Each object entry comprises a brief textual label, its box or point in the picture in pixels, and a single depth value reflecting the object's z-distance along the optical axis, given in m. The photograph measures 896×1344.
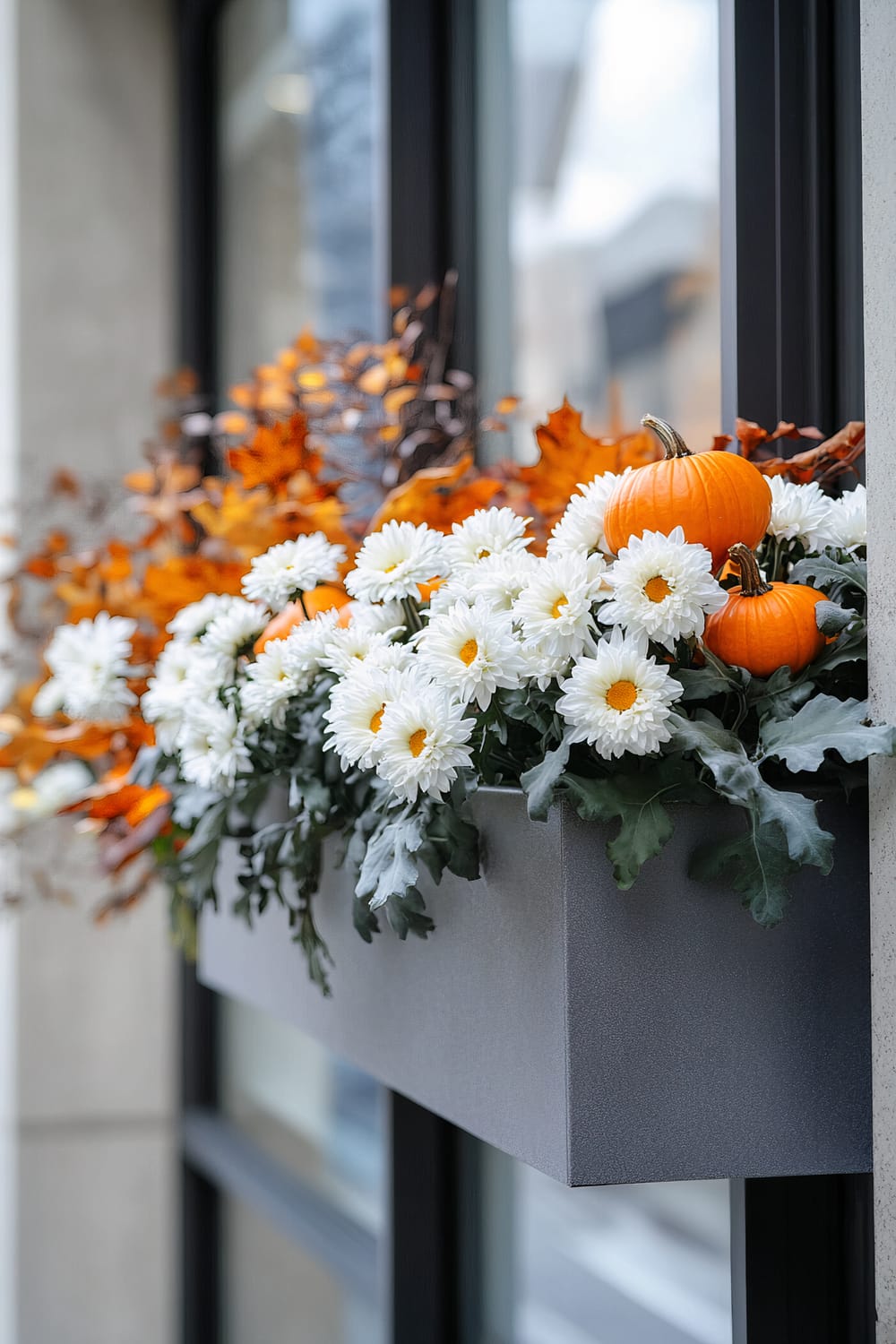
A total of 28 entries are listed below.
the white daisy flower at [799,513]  1.74
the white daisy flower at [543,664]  1.65
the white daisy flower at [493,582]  1.71
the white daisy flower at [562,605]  1.65
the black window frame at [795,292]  1.89
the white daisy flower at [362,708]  1.70
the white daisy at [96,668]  2.19
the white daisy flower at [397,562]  1.79
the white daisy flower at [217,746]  1.89
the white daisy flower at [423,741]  1.66
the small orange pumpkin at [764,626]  1.67
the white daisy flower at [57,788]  2.84
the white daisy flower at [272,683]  1.84
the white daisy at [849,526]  1.75
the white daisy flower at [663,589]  1.63
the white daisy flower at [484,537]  1.79
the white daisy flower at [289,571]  1.89
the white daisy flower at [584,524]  1.74
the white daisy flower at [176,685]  1.93
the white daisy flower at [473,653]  1.66
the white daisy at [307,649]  1.82
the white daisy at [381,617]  1.82
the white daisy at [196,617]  2.06
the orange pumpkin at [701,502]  1.70
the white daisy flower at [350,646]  1.77
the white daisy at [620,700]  1.60
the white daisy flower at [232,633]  1.95
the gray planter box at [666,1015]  1.64
